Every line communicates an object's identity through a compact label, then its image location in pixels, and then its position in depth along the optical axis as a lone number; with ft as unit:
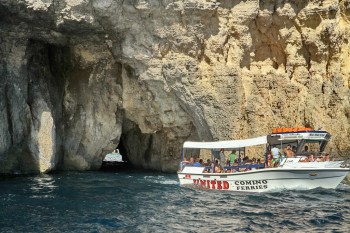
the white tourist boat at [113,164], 114.32
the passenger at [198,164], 66.69
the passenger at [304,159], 56.80
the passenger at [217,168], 63.49
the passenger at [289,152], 59.30
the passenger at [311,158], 56.54
